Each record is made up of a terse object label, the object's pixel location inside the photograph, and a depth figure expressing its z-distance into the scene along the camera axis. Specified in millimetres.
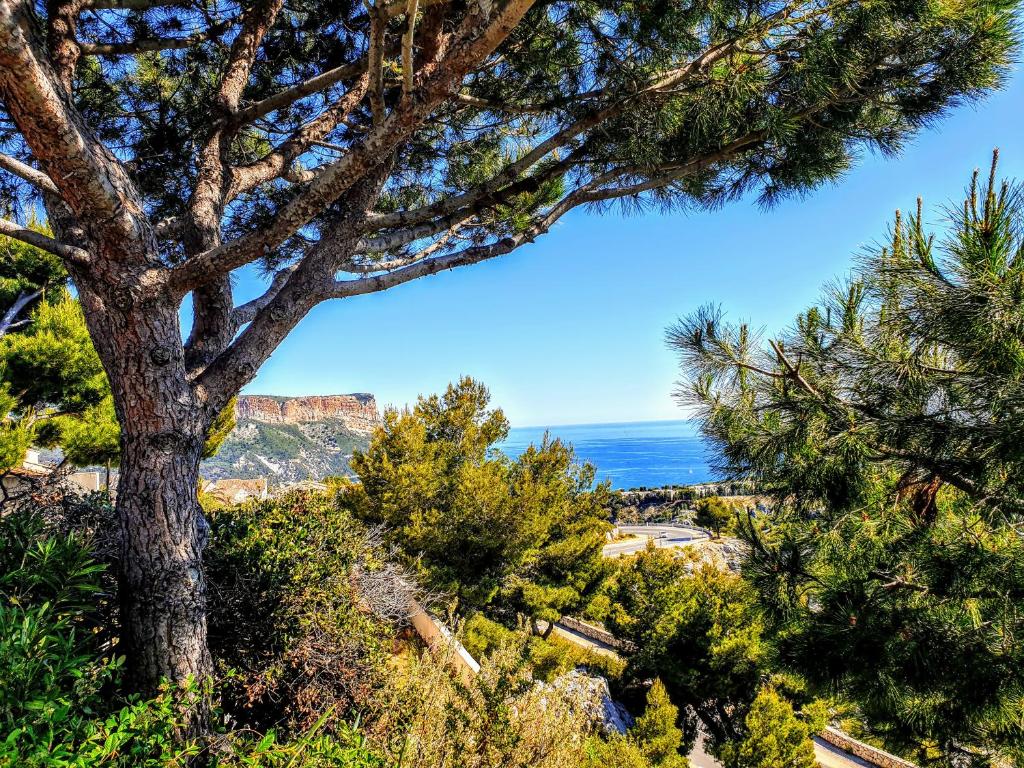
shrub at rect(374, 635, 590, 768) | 2262
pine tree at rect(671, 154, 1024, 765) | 1918
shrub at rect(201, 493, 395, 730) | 2498
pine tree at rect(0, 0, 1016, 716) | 1913
